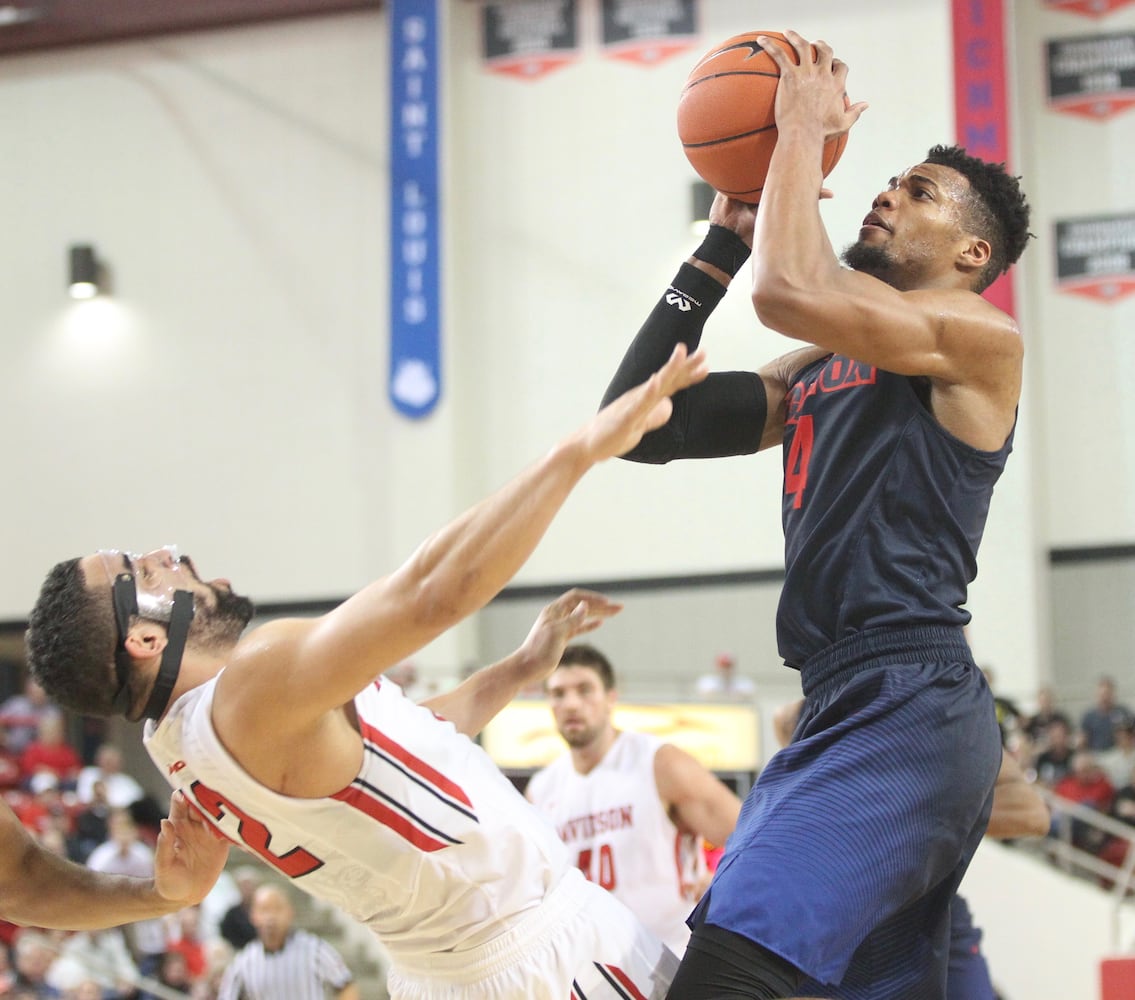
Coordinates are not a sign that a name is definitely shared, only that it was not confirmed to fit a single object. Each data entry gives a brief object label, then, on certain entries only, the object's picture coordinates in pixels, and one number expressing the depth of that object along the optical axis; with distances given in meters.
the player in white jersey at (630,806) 6.06
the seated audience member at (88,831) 11.68
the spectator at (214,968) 10.13
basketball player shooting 2.73
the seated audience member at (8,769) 13.53
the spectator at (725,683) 13.77
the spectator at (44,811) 11.79
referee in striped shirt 8.15
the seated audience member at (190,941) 10.68
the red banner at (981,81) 14.69
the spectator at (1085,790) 11.35
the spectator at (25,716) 14.27
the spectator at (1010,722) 11.65
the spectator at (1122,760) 11.88
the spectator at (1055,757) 11.77
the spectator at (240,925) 10.37
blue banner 15.66
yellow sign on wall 11.11
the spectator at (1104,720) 12.66
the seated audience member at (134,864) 10.93
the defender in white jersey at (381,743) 2.57
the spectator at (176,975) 10.35
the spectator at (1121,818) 11.06
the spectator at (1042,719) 12.20
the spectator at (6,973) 9.65
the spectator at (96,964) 9.91
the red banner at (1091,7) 15.09
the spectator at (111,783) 12.67
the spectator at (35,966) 9.86
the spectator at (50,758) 13.76
